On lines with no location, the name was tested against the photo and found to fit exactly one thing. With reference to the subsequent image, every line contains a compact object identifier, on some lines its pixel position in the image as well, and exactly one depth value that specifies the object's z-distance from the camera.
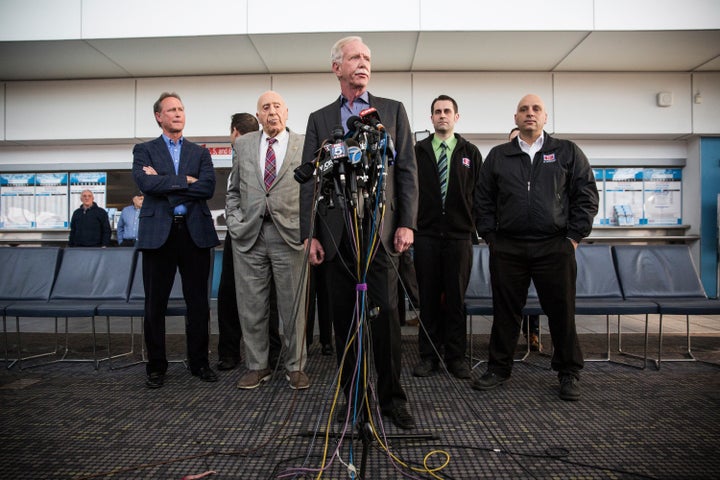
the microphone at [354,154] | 1.63
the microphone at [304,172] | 1.74
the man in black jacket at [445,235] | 3.12
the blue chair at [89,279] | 3.62
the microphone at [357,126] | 1.73
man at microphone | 2.15
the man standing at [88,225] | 5.85
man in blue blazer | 2.94
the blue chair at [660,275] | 3.53
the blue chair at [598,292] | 3.26
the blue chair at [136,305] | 3.29
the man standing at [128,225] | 5.91
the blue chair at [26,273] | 3.70
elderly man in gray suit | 2.89
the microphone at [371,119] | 1.74
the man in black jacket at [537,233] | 2.74
